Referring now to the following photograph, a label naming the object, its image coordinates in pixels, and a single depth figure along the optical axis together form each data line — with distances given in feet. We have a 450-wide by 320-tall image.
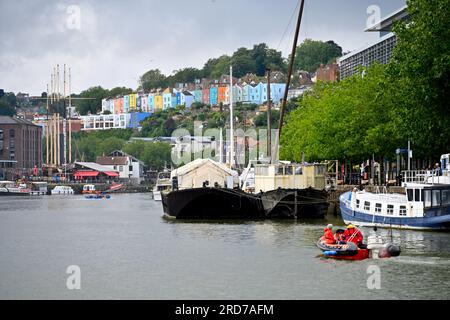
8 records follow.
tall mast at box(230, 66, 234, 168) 334.93
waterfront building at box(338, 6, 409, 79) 510.99
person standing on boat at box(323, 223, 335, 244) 183.52
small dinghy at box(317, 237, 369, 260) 180.65
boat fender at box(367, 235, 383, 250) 181.88
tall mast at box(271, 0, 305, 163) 307.82
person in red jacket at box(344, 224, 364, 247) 184.49
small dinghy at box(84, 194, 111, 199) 621.27
